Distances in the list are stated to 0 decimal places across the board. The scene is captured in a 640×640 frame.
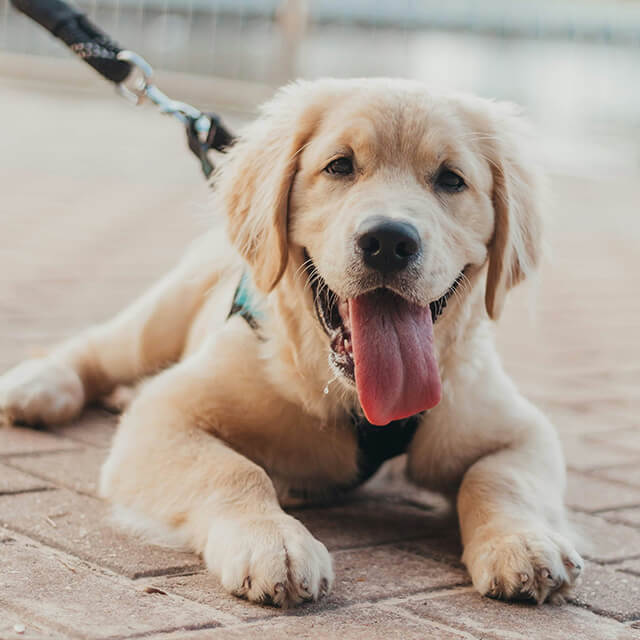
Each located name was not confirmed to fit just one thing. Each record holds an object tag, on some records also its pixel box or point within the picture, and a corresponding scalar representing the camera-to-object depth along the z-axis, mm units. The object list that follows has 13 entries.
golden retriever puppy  2645
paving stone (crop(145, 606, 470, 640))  2072
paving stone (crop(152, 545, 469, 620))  2268
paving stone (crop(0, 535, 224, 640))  2039
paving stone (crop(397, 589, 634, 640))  2217
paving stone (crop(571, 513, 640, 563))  2840
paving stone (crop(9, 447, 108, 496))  3051
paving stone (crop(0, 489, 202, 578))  2473
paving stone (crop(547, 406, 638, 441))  4145
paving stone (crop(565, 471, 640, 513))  3300
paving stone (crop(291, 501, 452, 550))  2816
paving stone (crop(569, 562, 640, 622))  2422
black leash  3670
